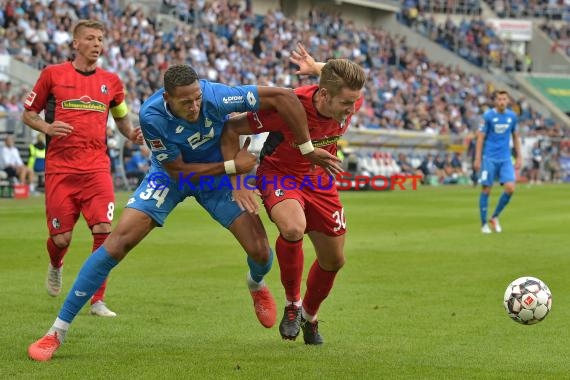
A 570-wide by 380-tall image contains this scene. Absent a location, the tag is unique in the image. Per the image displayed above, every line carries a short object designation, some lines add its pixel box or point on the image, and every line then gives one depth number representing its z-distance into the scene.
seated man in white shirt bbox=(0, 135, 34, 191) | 54.00
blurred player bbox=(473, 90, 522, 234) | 38.97
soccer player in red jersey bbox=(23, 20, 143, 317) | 19.62
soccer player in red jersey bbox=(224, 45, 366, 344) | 15.90
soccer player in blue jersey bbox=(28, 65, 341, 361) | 14.82
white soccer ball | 16.57
